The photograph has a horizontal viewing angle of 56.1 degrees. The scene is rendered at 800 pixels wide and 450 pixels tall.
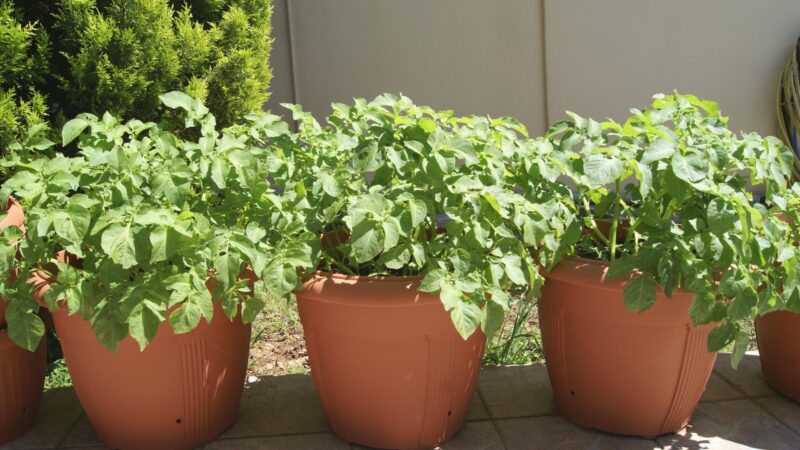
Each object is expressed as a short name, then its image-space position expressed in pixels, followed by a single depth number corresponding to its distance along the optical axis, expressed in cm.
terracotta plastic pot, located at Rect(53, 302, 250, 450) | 215
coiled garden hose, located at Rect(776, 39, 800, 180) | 455
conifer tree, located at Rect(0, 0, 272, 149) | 264
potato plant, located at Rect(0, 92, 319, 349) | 189
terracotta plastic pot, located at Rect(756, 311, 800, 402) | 252
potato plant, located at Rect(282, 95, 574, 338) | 194
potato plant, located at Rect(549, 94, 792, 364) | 195
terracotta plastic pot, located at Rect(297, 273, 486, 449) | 209
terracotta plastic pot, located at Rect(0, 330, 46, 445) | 230
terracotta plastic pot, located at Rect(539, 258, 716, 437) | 220
